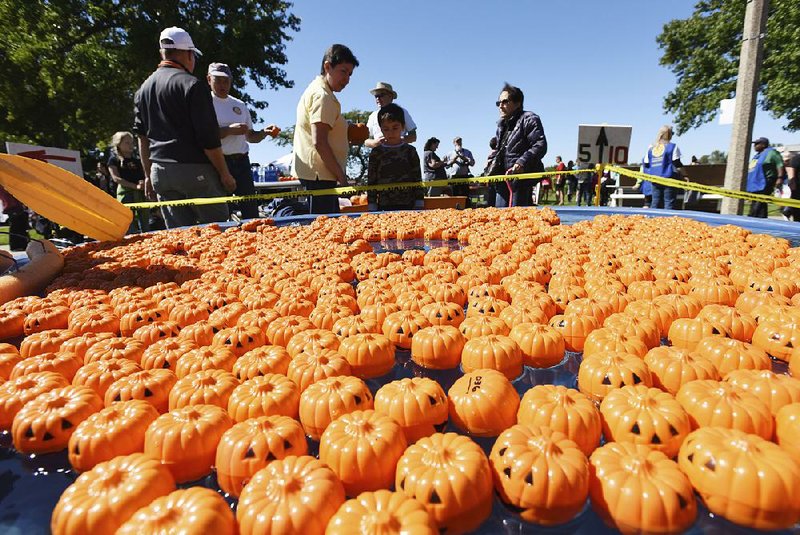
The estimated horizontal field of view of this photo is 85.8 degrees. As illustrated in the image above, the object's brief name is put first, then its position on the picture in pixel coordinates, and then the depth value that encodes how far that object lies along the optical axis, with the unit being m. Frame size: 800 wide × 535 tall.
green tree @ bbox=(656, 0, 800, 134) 23.09
